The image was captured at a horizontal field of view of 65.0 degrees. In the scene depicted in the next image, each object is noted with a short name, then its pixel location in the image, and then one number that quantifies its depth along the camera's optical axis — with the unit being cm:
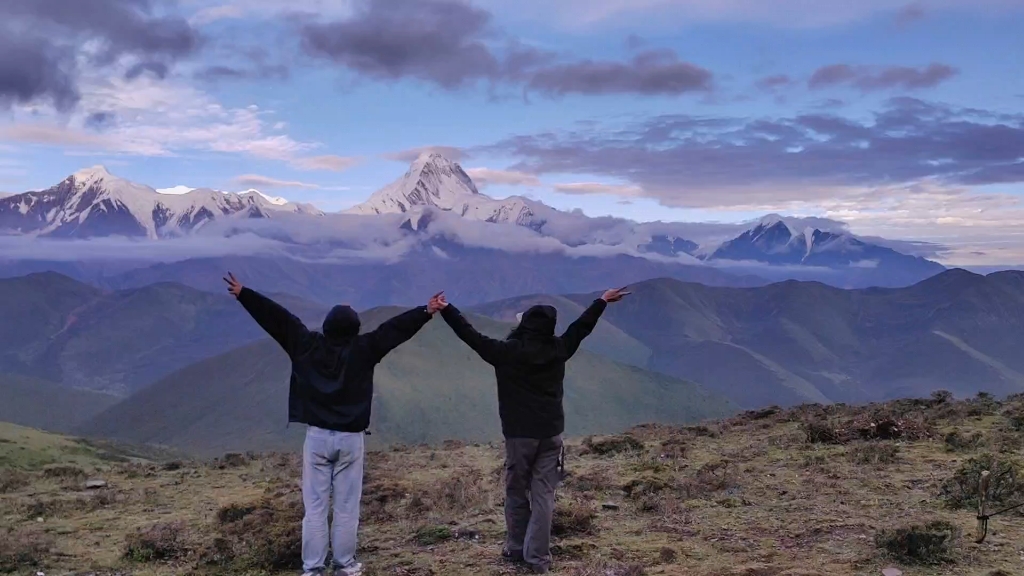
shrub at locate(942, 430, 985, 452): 1697
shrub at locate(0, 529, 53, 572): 1126
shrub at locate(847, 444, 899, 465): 1600
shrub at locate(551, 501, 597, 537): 1199
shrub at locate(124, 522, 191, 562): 1177
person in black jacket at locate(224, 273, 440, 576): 976
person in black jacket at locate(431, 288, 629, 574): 1017
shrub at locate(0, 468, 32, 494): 1972
